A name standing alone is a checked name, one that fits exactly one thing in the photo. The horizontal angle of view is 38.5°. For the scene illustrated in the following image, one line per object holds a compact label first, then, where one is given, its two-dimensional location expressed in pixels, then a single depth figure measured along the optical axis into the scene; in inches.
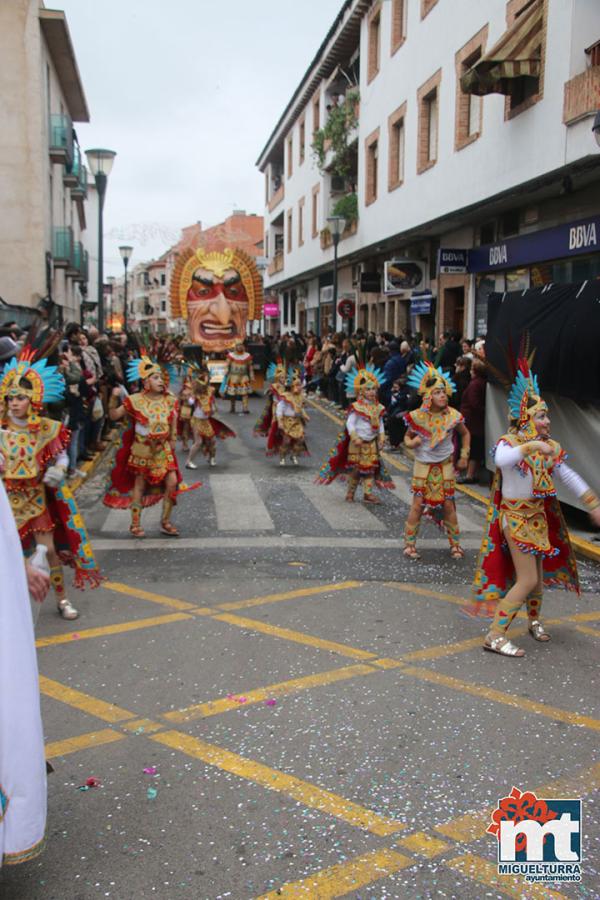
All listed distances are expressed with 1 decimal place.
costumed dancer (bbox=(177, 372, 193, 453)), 495.5
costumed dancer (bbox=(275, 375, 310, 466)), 507.2
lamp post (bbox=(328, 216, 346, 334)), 978.1
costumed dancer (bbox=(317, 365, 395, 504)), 398.0
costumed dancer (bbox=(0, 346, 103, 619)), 235.6
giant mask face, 858.1
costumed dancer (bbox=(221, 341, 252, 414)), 776.9
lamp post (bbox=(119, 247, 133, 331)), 1369.8
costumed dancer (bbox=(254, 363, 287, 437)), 518.9
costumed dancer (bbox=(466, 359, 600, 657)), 216.8
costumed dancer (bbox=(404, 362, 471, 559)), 306.5
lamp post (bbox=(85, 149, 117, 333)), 667.4
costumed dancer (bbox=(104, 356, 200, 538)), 328.8
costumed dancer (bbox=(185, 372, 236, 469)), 491.2
